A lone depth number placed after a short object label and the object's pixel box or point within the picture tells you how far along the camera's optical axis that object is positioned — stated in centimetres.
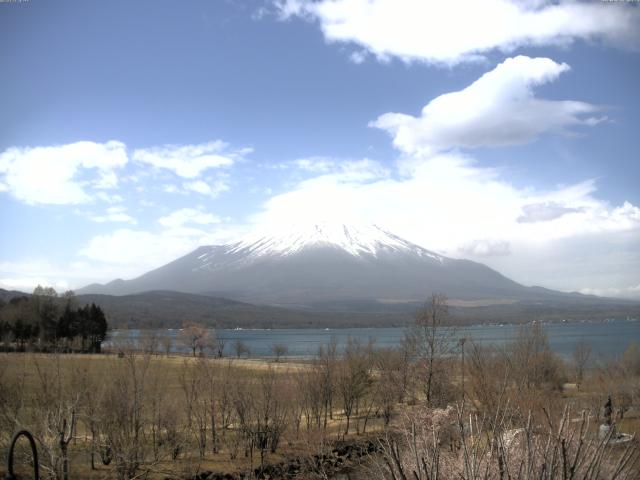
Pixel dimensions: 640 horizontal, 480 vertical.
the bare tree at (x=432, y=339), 3100
